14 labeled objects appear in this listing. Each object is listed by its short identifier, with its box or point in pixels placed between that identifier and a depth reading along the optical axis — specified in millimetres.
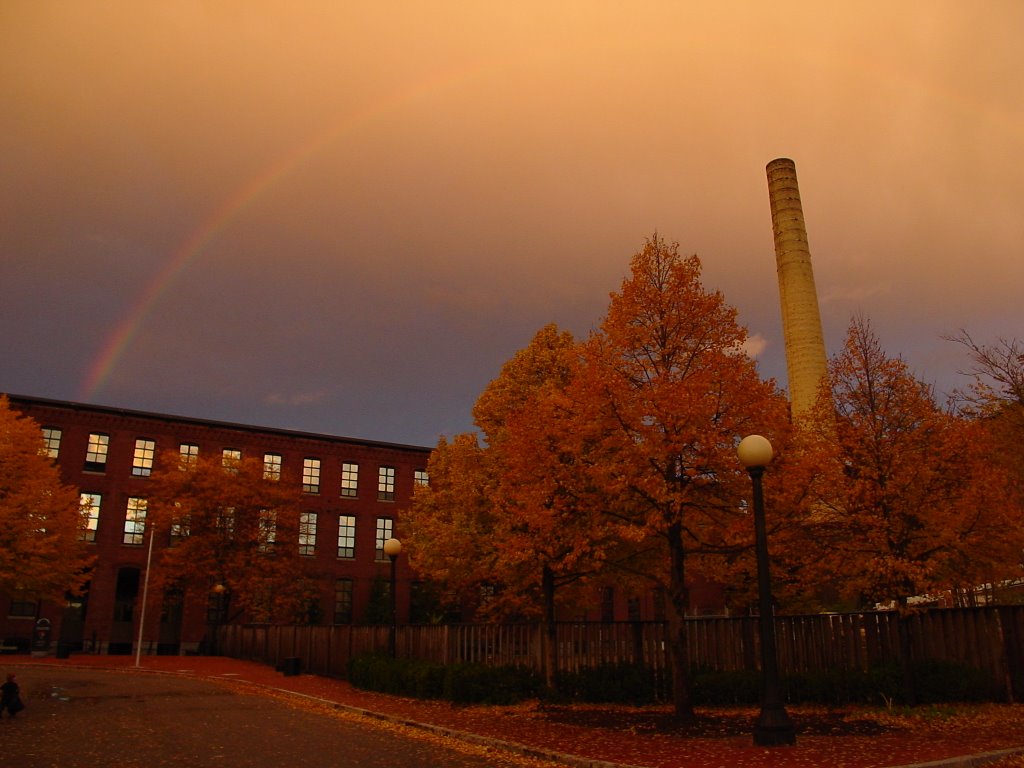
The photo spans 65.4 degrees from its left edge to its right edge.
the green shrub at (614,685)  19141
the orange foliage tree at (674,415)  14977
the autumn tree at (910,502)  16281
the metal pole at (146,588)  35556
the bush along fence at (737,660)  16969
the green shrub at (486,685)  19609
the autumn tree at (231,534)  40812
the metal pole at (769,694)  11633
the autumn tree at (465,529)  23172
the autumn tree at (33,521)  33969
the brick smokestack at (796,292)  46656
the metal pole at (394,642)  23211
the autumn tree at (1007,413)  22359
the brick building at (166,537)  47562
